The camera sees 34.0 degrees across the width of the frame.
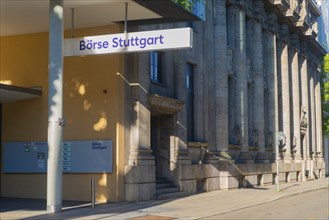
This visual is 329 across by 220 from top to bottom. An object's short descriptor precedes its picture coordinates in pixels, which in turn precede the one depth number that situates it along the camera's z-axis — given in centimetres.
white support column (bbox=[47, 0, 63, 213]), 1589
